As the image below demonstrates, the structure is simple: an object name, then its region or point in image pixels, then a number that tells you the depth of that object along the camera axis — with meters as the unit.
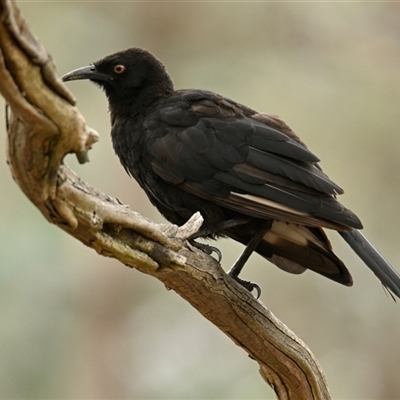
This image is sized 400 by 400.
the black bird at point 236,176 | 8.99
